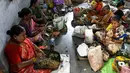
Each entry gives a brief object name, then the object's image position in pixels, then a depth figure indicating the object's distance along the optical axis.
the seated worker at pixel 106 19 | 4.72
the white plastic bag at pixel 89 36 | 4.10
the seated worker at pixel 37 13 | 4.49
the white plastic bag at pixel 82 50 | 3.85
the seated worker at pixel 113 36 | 3.94
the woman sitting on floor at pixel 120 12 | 4.26
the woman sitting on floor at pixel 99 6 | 4.97
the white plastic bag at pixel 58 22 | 4.60
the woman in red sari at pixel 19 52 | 2.77
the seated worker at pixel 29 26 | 3.54
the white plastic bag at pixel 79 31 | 4.47
